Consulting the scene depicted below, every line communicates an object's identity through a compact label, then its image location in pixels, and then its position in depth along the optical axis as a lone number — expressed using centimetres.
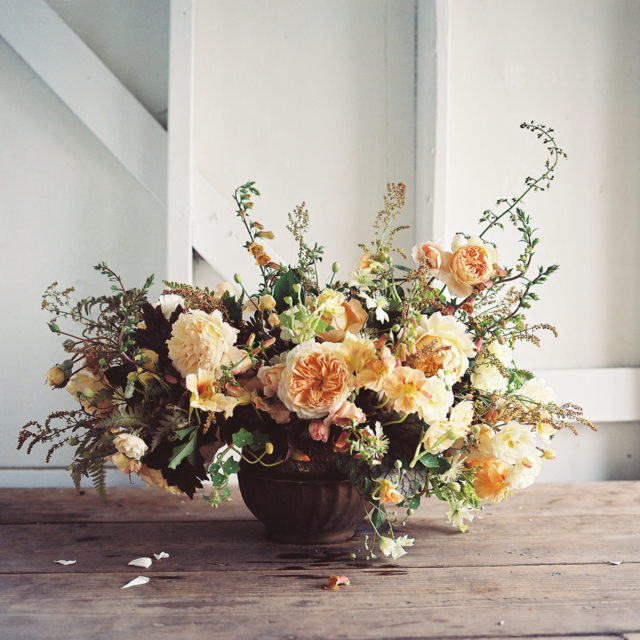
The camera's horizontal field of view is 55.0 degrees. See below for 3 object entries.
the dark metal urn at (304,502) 90
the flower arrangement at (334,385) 81
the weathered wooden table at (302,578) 73
